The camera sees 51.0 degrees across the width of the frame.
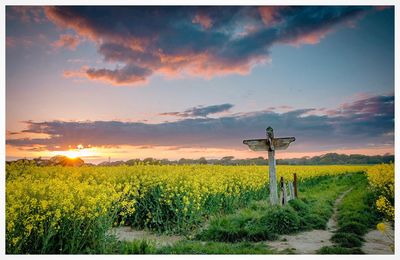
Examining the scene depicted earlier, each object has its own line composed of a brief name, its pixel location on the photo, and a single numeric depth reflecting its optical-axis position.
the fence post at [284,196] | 10.28
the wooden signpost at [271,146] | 9.49
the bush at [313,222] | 8.72
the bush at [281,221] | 8.30
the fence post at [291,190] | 11.58
